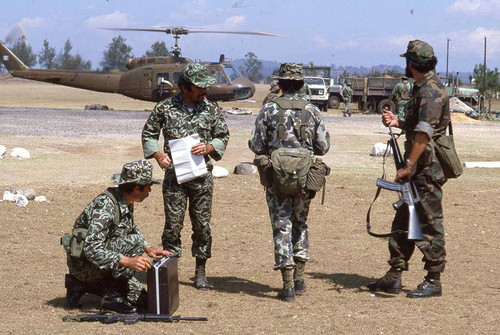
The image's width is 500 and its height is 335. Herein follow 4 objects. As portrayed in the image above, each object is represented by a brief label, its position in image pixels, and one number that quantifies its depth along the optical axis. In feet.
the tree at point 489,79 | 216.51
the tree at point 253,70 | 507.63
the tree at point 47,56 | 386.32
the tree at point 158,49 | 352.08
